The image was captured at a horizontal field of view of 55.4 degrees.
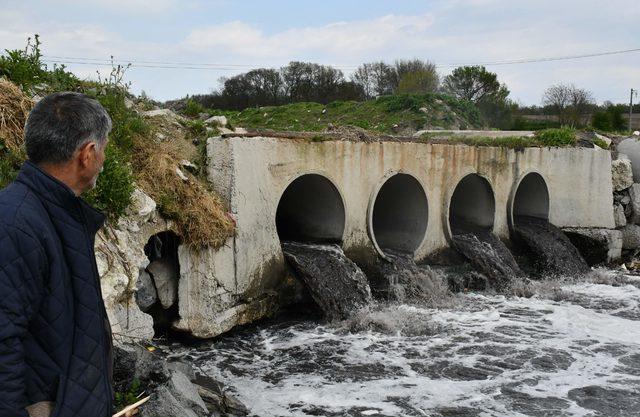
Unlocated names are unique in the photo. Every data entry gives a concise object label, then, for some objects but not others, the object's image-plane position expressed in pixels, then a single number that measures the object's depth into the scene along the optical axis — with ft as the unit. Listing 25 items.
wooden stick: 13.72
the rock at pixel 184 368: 19.22
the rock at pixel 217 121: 31.40
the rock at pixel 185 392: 16.17
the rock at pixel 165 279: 25.49
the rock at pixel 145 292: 24.35
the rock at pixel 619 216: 51.90
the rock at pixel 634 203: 52.60
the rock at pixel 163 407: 14.47
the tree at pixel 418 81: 106.93
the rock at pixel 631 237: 51.96
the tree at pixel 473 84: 115.34
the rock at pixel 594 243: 48.65
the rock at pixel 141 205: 22.17
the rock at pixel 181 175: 26.21
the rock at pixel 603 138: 57.34
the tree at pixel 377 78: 121.08
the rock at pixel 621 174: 53.06
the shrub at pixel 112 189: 20.15
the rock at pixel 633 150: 55.36
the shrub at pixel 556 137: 50.01
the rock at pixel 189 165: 27.44
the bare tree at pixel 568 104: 121.88
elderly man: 6.74
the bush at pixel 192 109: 35.17
